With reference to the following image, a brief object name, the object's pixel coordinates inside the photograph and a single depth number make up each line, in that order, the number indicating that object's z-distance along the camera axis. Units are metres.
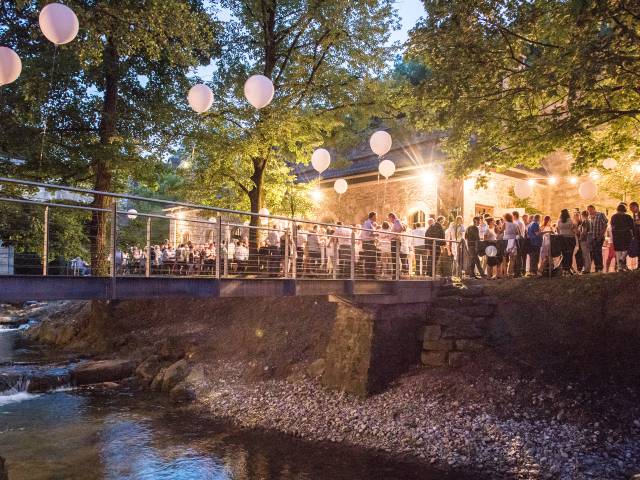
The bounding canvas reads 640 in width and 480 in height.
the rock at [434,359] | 12.52
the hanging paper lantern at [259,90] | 10.75
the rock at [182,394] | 13.81
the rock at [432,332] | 12.78
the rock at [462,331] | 12.49
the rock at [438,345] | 12.56
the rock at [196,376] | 14.52
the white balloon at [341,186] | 18.12
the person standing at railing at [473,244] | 15.02
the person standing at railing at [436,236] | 14.97
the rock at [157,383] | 14.80
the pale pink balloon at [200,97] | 11.39
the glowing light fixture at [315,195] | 21.88
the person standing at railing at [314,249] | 13.93
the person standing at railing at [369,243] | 13.53
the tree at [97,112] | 15.02
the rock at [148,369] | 15.35
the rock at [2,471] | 7.37
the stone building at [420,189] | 20.44
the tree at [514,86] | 10.06
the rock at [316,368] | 13.32
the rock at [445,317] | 12.77
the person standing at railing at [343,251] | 13.57
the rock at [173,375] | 14.68
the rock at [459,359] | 12.20
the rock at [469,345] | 12.28
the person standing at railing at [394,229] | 14.14
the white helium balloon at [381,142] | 13.60
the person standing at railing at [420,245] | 15.65
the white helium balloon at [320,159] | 14.47
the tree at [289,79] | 16.08
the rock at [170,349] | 16.72
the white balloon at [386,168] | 16.03
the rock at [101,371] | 15.09
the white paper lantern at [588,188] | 16.27
